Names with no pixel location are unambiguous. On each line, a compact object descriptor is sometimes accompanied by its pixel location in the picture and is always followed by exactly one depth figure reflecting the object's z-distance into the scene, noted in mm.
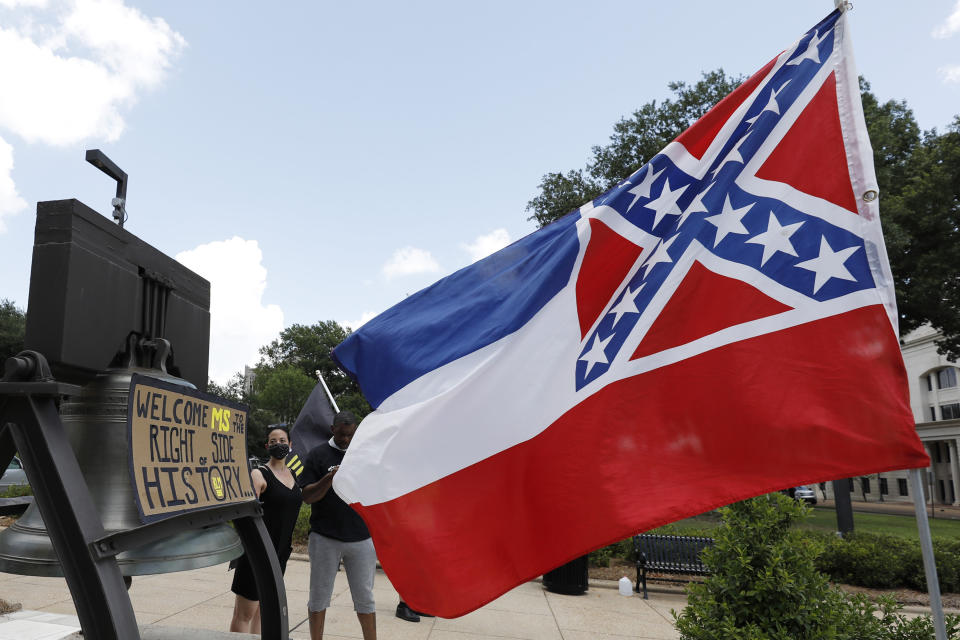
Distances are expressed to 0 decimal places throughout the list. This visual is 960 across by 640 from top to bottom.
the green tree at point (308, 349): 63594
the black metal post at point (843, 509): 14398
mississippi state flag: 2672
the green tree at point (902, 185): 19859
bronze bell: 2307
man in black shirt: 4852
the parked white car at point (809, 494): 41362
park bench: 9266
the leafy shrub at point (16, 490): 14422
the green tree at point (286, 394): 51000
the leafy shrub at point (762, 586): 4141
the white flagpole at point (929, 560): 2377
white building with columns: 50281
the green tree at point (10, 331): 38344
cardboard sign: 2021
